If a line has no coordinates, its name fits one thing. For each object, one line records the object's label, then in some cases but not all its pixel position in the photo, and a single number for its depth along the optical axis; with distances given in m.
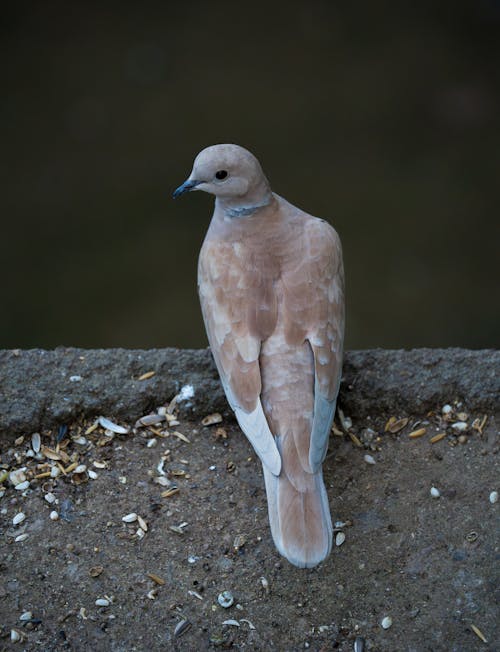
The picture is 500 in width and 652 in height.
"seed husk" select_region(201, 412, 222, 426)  6.38
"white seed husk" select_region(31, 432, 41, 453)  6.17
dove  5.30
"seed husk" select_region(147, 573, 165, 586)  5.53
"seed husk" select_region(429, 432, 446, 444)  6.25
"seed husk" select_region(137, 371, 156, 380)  6.50
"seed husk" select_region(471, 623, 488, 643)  5.15
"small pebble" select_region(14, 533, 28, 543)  5.71
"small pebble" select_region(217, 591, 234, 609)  5.39
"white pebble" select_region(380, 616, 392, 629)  5.28
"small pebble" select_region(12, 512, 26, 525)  5.80
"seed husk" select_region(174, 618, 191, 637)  5.28
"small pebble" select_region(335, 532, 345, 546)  5.70
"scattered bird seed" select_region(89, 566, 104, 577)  5.55
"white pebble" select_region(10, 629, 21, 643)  5.20
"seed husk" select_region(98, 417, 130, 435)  6.30
